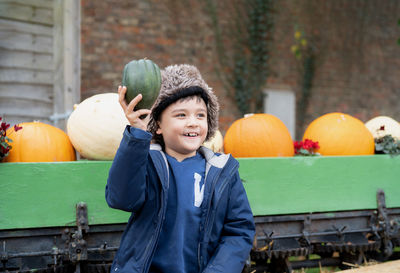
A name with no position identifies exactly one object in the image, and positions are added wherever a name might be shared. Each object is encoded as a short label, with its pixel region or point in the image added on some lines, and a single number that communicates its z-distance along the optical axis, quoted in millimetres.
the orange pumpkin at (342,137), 2693
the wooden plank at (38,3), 3631
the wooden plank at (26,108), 3627
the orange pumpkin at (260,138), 2568
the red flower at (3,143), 1934
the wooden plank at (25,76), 3623
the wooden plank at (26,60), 3611
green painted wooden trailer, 1928
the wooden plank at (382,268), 2077
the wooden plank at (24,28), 3598
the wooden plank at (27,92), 3636
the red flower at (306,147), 2561
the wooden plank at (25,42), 3604
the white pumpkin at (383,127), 2925
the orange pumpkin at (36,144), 2113
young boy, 1440
